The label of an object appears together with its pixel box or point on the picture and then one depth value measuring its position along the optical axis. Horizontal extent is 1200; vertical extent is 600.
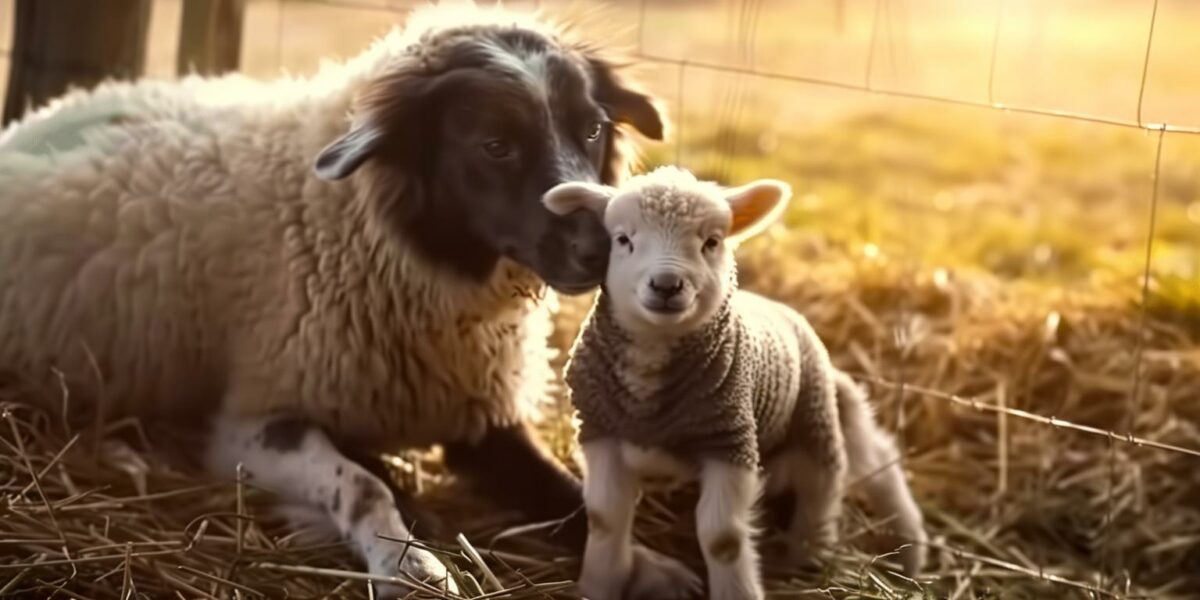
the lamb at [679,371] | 2.94
